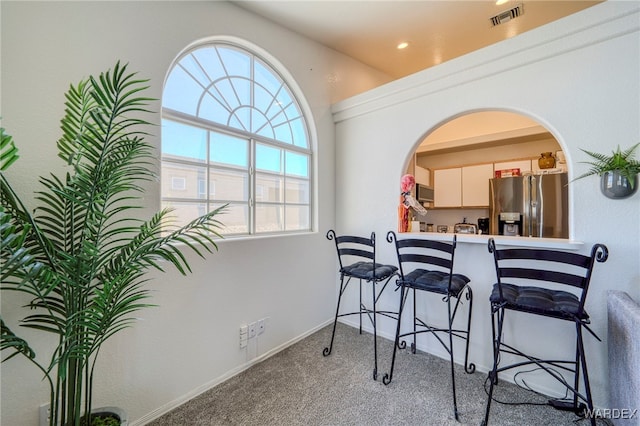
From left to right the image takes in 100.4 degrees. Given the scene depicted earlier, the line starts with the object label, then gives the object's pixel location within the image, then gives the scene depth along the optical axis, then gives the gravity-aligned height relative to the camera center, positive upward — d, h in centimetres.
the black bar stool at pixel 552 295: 140 -50
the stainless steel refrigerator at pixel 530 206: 339 +9
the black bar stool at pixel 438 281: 183 -50
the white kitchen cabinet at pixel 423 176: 457 +67
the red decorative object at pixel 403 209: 258 +4
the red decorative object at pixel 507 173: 397 +61
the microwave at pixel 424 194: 401 +31
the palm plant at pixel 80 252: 106 -17
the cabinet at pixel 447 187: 473 +46
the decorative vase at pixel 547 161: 365 +71
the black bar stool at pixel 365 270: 220 -50
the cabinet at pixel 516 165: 407 +75
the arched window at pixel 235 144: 198 +61
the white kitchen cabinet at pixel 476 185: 442 +48
